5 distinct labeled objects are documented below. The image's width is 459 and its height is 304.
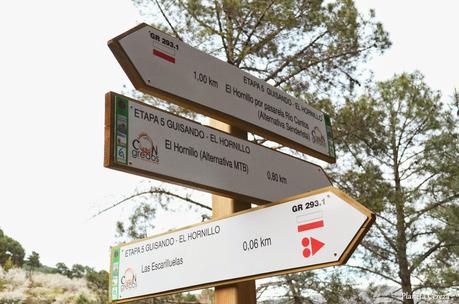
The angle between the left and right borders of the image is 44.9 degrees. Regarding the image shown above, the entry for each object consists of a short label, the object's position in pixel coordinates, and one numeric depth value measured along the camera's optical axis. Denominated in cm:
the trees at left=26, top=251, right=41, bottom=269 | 2685
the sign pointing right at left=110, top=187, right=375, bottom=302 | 179
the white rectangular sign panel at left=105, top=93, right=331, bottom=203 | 179
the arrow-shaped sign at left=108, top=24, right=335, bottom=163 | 194
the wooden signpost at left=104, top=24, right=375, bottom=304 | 182
